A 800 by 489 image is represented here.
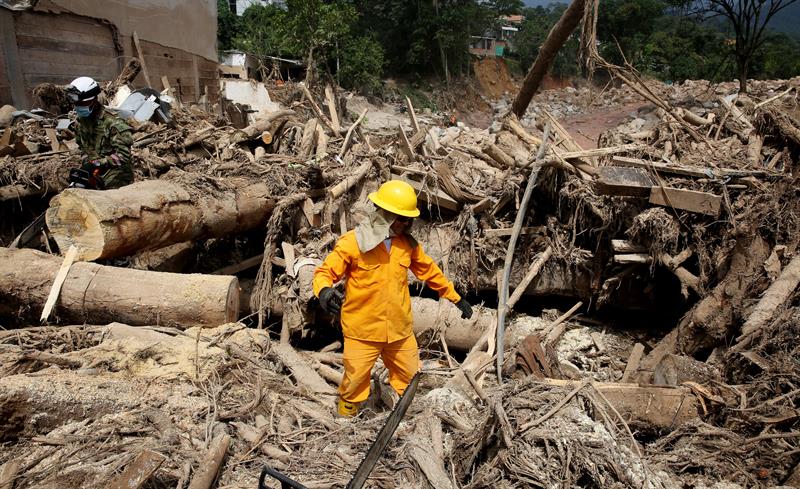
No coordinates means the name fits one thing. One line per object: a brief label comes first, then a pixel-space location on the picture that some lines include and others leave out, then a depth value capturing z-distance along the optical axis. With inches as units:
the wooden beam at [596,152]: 230.4
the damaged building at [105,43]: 320.2
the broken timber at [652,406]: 145.0
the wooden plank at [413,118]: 295.5
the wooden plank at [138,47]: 415.2
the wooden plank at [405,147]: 260.2
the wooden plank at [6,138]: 228.4
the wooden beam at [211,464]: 100.8
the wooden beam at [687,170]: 207.5
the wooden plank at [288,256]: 205.6
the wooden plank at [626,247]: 219.0
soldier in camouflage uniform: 204.2
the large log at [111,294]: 160.2
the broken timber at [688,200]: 201.0
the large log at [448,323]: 210.8
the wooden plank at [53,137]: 250.2
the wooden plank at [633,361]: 197.2
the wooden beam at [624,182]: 204.5
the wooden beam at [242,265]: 228.6
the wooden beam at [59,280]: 157.2
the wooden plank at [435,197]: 240.5
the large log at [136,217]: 160.7
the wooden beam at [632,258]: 216.2
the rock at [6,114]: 275.4
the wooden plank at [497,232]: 240.3
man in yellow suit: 144.8
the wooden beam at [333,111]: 317.4
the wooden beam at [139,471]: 91.7
